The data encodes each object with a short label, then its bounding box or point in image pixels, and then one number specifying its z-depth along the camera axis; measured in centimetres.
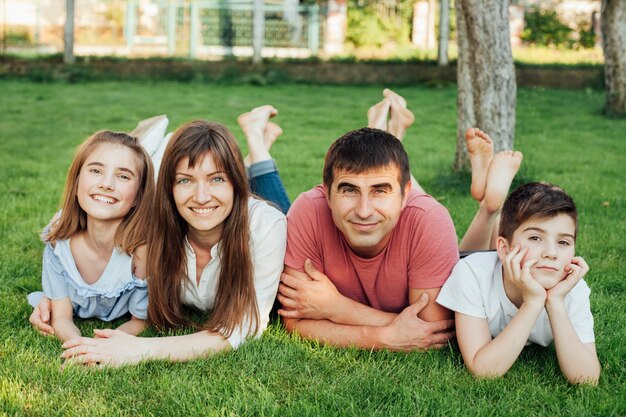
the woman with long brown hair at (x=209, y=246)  341
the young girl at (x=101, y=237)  368
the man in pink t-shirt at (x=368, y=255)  327
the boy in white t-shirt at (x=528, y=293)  302
